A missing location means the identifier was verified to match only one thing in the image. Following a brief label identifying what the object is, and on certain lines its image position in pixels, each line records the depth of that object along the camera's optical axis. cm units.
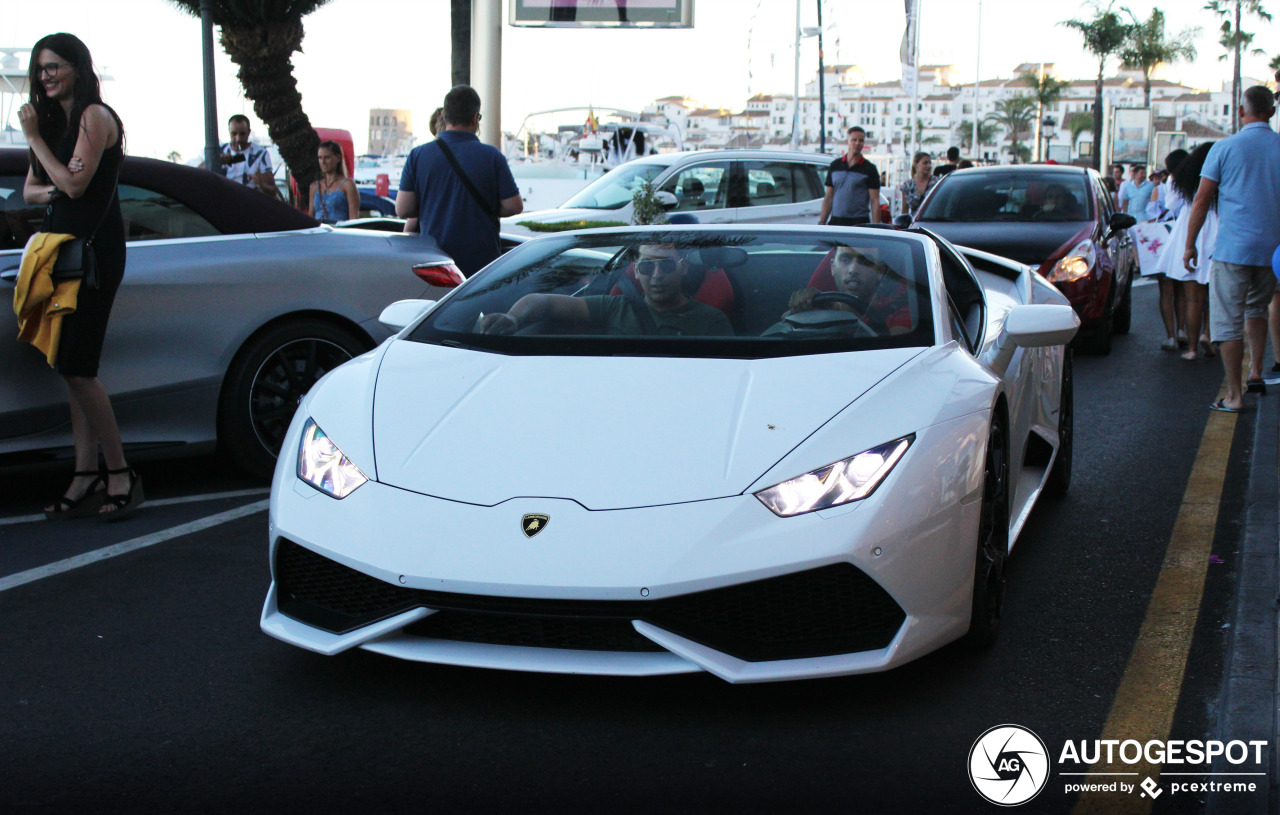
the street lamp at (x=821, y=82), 4012
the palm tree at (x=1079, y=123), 14954
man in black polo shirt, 1264
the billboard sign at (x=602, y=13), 1767
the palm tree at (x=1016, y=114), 13123
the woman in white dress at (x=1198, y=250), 870
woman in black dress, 484
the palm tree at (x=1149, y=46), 7369
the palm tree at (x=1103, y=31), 7231
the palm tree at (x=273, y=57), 1873
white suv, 1398
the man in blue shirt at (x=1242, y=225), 744
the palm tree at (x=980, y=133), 16990
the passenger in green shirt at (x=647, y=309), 402
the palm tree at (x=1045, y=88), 10019
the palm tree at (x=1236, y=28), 7725
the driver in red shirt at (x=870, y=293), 392
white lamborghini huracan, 298
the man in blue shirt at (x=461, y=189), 714
